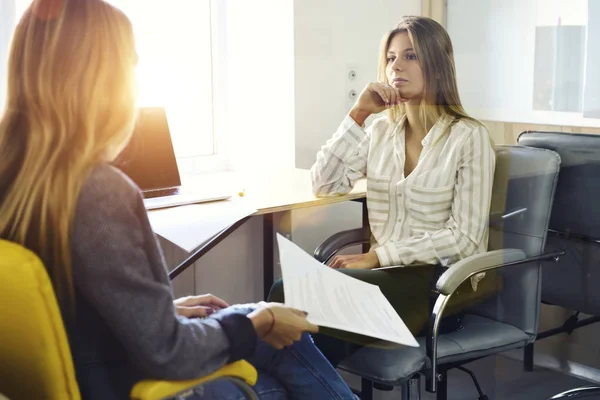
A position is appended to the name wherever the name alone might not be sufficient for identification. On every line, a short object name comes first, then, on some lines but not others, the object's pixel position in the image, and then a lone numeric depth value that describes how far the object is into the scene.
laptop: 3.72
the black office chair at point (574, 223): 3.63
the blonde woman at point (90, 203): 2.53
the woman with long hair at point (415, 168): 3.57
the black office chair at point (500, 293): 3.33
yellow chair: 2.44
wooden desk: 3.54
